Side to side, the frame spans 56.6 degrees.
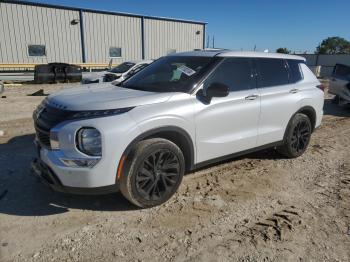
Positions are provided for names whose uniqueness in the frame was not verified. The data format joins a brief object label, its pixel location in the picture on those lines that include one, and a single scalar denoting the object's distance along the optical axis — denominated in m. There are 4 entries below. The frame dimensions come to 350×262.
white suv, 3.25
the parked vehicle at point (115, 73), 13.16
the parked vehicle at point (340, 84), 10.56
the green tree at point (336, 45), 77.00
